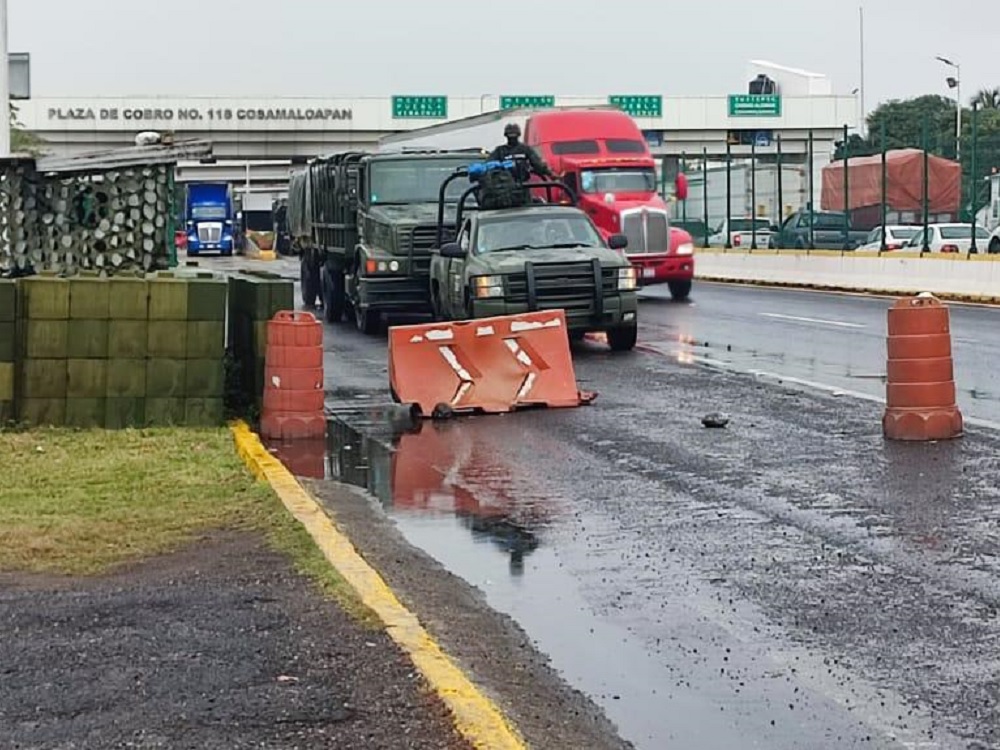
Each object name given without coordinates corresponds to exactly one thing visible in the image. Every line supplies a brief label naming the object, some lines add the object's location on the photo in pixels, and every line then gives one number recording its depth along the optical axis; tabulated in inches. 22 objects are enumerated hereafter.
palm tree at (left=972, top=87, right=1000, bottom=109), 4446.1
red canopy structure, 1374.3
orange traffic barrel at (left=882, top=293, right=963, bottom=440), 505.0
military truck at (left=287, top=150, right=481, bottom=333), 984.9
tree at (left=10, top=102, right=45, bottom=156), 2260.0
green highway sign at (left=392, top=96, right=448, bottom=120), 3255.4
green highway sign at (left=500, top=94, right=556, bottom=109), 3390.7
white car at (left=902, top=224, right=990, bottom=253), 1480.2
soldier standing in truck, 979.3
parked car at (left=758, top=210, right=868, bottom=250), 1640.0
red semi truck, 1327.5
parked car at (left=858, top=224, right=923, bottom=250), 1617.9
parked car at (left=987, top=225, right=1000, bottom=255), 1487.5
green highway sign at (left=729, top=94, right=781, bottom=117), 3353.8
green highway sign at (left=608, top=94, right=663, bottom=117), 3284.9
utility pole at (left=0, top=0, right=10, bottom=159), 930.7
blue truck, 3095.5
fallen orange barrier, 621.6
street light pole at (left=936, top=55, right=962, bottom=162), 1330.0
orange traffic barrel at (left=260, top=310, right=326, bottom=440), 549.3
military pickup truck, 812.0
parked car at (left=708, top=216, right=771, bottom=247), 1940.7
